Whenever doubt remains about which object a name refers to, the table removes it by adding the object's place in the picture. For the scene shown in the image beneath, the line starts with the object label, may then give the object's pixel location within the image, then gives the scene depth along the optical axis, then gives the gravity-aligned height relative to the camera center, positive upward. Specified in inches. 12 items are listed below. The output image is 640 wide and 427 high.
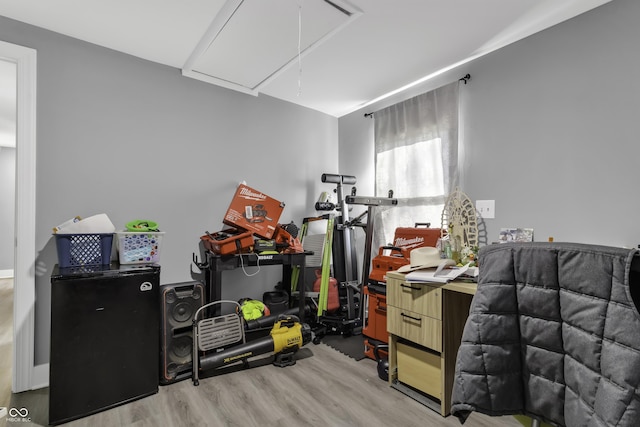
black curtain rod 98.2 +43.9
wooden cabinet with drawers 70.7 -29.1
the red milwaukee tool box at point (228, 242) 97.2 -8.7
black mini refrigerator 67.1 -28.6
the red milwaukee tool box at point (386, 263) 95.6 -15.3
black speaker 83.0 -31.1
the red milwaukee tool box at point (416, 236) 100.8 -7.3
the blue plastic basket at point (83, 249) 75.2 -8.5
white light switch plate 92.7 +2.1
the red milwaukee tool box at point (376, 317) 94.9 -31.9
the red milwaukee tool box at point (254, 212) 115.4 +1.2
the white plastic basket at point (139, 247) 83.5 -8.7
